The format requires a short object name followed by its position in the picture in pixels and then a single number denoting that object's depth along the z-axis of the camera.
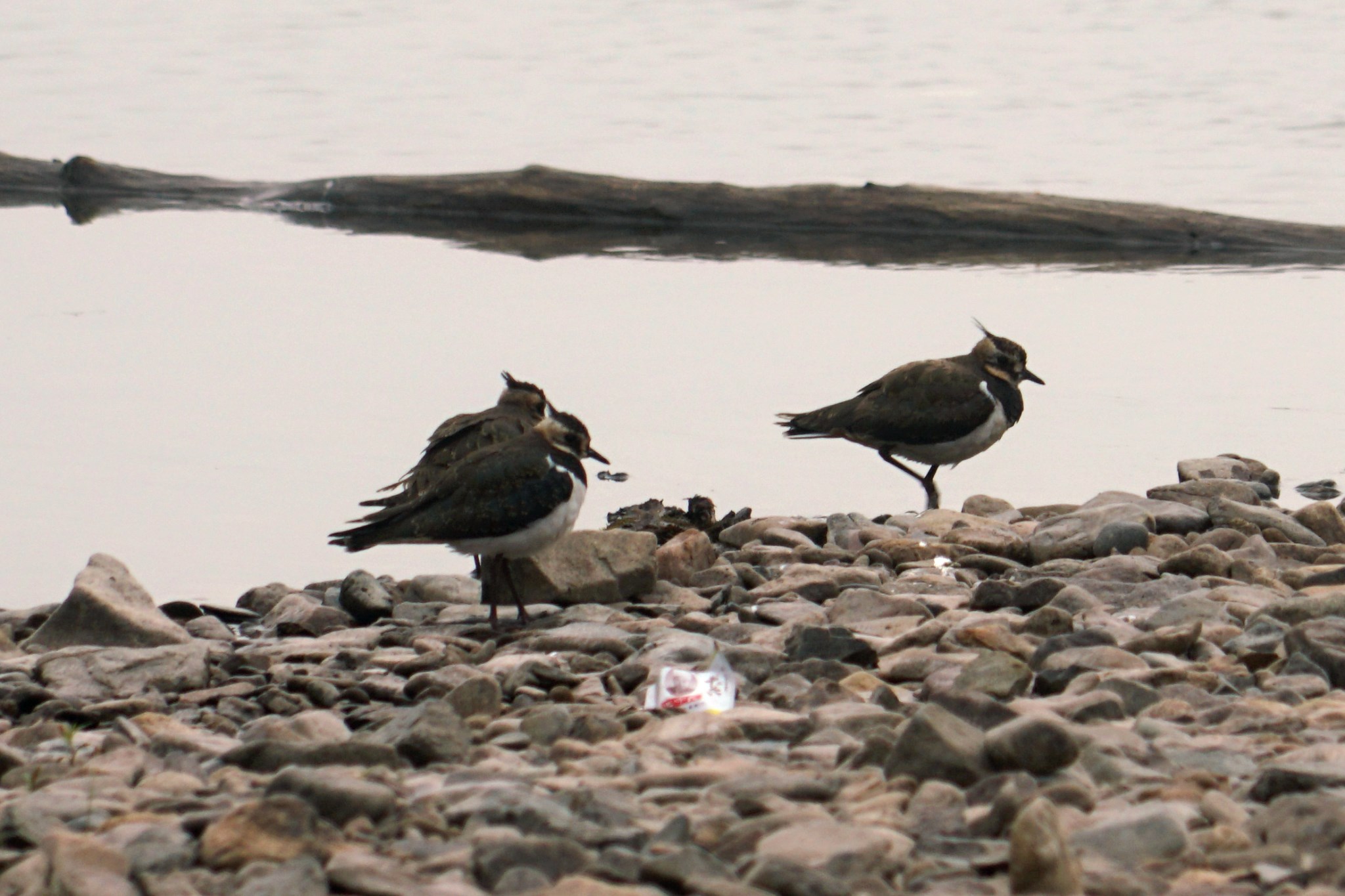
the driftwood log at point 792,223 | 32.84
